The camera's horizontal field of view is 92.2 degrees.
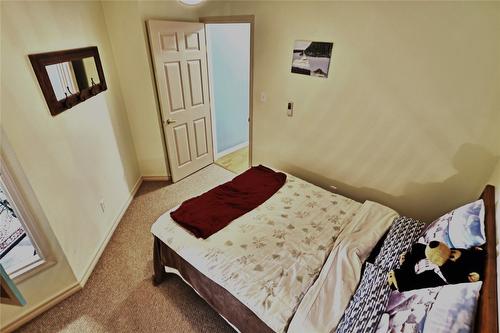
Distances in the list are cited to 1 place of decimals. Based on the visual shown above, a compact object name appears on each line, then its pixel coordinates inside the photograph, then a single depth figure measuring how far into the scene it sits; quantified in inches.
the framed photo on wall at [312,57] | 82.3
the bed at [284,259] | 48.4
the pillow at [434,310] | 31.9
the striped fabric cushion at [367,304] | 42.1
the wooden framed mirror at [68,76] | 60.5
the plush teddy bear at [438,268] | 38.7
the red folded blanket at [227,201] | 68.3
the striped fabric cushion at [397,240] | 52.8
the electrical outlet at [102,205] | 86.8
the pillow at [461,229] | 43.3
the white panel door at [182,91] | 99.8
